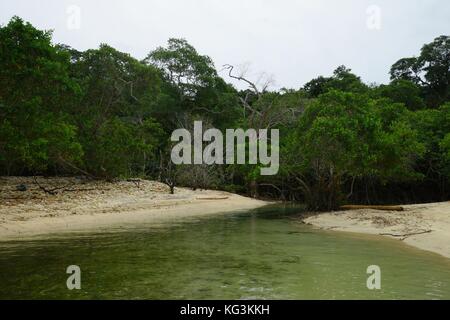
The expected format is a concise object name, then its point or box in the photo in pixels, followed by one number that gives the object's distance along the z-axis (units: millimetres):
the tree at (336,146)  19156
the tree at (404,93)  41844
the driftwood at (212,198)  29222
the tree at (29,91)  15891
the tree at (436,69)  47688
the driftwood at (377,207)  18844
